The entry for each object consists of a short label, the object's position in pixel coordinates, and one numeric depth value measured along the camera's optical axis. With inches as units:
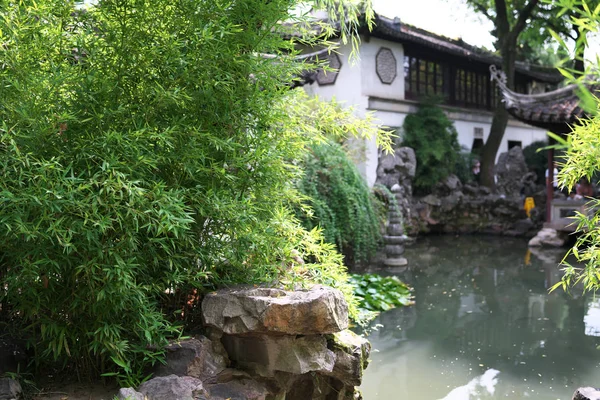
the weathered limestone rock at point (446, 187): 553.0
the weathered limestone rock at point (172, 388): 86.5
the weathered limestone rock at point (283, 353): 102.1
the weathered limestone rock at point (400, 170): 499.5
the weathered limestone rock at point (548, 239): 443.2
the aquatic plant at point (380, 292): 247.0
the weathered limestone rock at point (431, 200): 529.3
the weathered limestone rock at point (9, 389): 85.4
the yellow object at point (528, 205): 539.5
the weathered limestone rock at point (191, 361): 97.1
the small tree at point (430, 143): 540.4
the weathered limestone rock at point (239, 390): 96.5
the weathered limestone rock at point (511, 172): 620.7
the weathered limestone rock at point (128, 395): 83.8
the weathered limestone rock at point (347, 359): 114.4
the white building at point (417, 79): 534.9
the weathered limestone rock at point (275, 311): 97.0
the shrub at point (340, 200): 292.4
